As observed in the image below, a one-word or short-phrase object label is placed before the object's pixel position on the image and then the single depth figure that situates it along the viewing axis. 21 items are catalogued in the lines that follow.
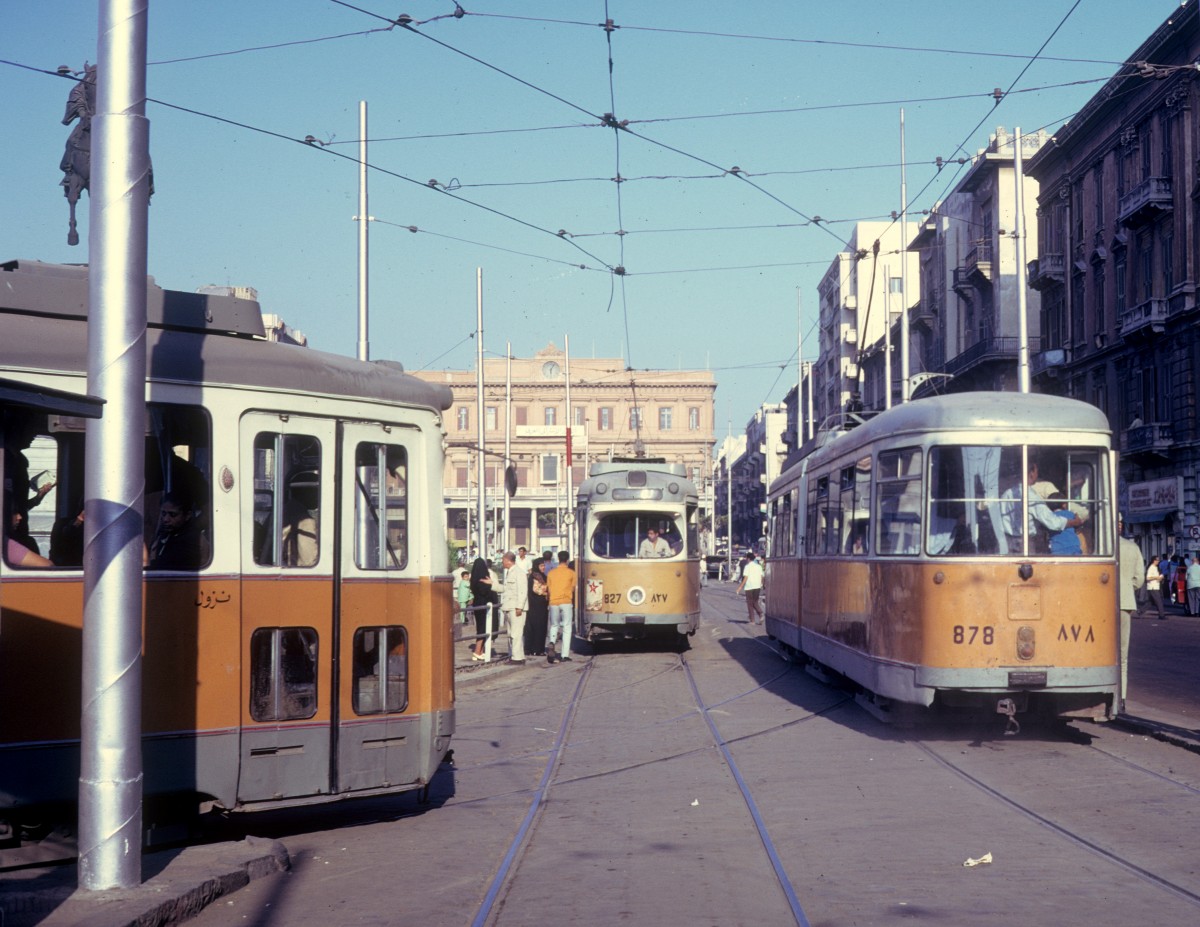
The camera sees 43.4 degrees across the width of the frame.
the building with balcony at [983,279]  57.41
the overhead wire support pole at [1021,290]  29.75
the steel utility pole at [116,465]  6.75
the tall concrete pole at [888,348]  44.97
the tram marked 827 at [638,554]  24.58
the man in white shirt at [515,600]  22.92
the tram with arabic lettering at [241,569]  7.67
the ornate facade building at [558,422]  107.25
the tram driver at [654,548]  24.72
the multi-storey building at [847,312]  87.62
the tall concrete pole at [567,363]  43.92
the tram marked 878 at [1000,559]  12.67
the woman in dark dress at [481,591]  24.84
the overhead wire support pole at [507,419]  47.06
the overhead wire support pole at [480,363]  37.48
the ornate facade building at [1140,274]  42.62
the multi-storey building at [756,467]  120.31
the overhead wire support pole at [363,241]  24.20
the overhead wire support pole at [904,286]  37.06
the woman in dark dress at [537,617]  25.68
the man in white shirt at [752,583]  34.94
